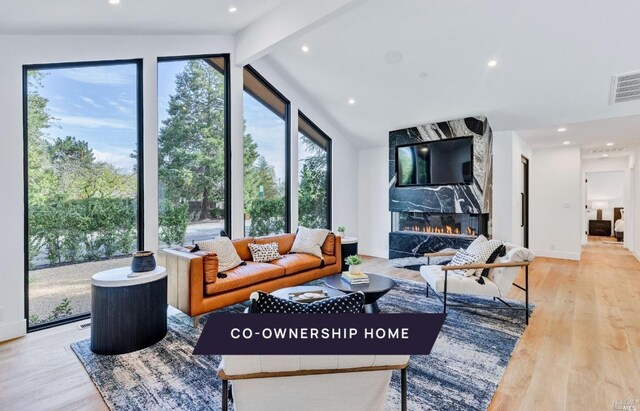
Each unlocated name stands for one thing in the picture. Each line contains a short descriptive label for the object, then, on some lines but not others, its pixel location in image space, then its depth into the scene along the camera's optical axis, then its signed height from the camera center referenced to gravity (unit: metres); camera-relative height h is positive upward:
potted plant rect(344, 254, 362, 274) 3.40 -0.65
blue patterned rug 2.04 -1.25
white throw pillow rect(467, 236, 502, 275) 3.55 -0.52
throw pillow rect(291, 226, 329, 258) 4.67 -0.55
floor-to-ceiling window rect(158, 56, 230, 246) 4.18 +0.78
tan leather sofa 3.12 -0.81
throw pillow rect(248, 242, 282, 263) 4.20 -0.65
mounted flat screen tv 5.36 +0.76
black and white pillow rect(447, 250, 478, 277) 3.62 -0.65
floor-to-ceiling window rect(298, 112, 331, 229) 6.12 +0.59
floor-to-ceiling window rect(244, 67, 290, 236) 5.12 +0.80
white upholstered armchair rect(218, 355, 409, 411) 1.34 -0.78
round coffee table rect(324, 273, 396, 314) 3.03 -0.82
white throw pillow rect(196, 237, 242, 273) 3.63 -0.55
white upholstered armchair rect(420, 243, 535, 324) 3.29 -0.81
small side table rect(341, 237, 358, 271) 5.32 -0.74
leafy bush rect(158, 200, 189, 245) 4.14 -0.24
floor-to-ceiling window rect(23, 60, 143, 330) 3.22 +0.28
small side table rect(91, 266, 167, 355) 2.63 -0.91
